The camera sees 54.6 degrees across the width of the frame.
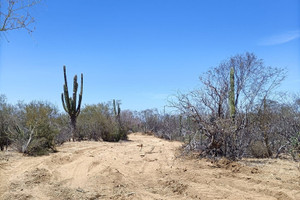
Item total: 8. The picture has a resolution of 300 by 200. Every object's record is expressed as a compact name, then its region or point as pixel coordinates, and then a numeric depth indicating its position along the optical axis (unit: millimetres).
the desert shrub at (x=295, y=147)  11385
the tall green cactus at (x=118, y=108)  30589
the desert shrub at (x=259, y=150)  12984
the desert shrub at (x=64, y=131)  17223
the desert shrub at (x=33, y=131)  12148
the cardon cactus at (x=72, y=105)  21116
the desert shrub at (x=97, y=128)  22797
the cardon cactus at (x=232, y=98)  12032
